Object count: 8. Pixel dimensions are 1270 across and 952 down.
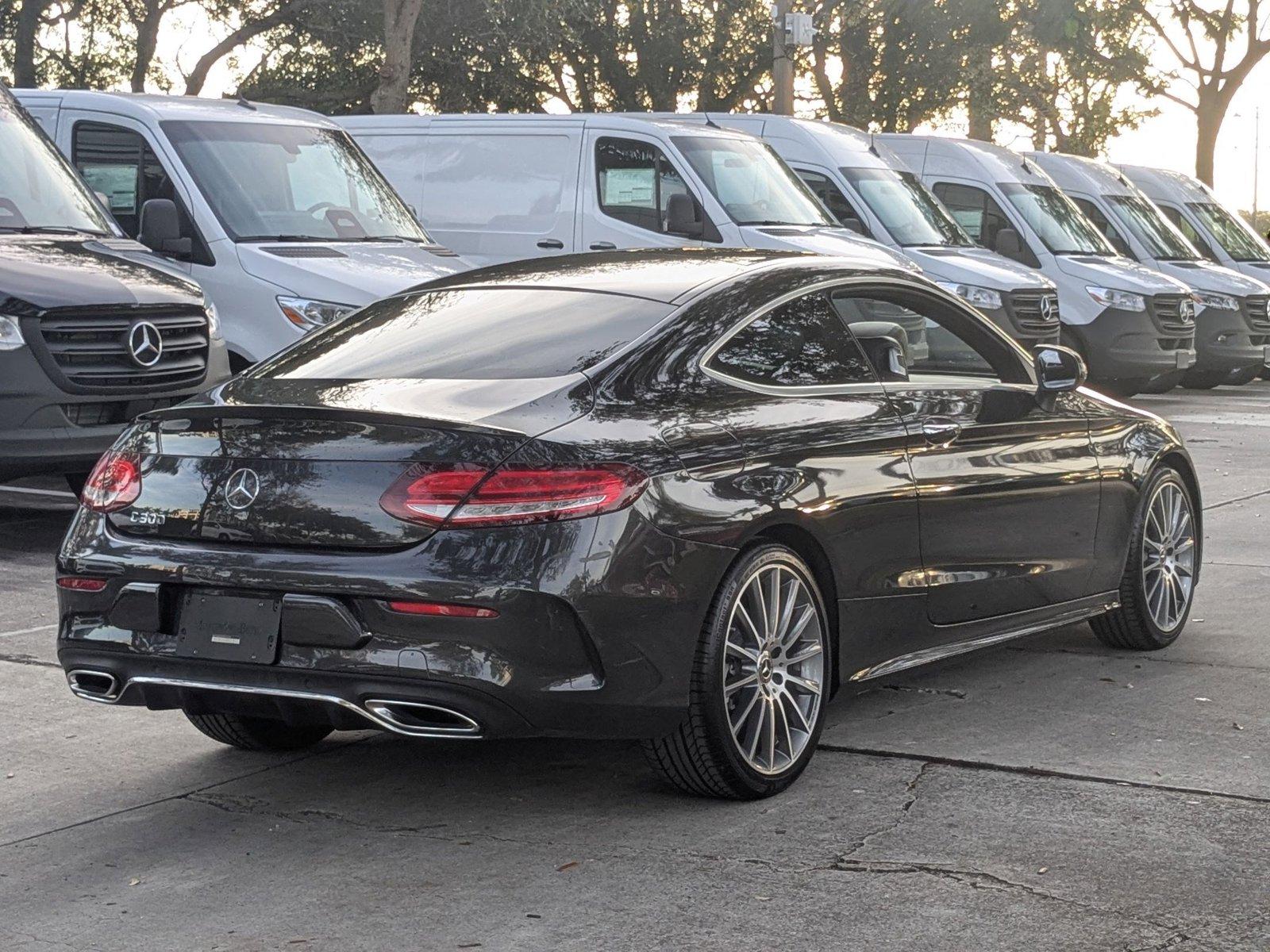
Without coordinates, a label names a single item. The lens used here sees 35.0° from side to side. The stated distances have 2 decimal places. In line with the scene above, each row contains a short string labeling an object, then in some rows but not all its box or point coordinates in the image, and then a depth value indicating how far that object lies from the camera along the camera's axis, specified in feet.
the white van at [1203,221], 81.82
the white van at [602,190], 49.73
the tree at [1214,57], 108.68
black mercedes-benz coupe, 15.67
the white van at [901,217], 57.88
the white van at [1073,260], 63.98
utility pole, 79.30
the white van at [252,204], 37.22
